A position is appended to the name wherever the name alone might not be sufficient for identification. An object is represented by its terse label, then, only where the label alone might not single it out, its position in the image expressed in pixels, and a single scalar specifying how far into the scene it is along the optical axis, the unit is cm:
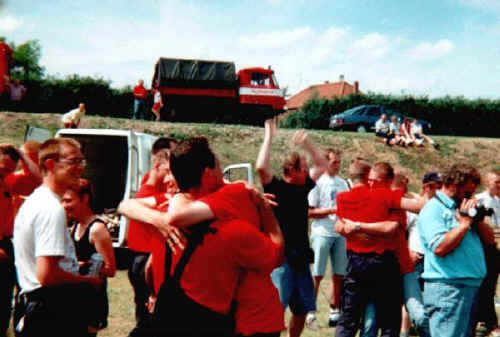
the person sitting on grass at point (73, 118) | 1428
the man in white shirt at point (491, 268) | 532
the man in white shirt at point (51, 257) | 248
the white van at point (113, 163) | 843
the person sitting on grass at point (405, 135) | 2134
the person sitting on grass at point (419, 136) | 2163
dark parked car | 2495
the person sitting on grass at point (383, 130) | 2136
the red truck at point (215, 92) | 2192
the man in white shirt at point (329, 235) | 630
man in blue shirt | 372
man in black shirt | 453
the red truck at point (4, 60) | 1123
